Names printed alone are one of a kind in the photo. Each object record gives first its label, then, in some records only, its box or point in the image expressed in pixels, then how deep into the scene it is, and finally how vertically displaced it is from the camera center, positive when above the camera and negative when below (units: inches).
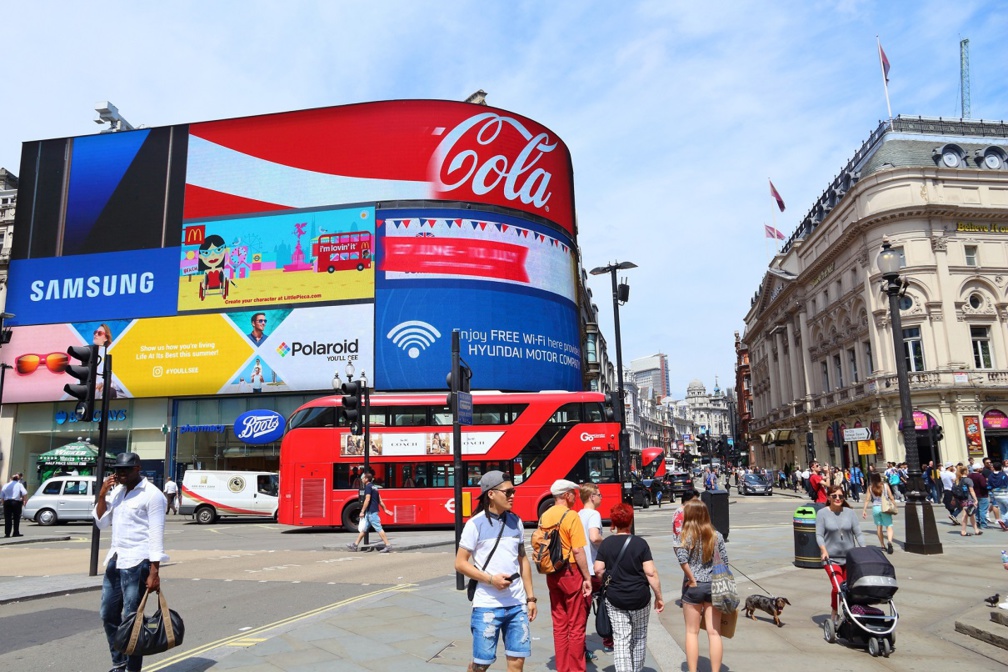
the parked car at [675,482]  1478.8 -54.0
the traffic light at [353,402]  730.4 +65.0
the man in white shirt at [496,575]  191.6 -30.8
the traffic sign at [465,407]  445.9 +34.2
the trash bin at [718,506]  542.9 -38.1
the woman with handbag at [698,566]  236.1 -36.7
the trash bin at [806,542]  473.4 -58.0
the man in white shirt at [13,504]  896.3 -39.2
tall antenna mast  2760.8 +1477.4
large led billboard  1571.1 +482.9
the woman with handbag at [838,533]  320.5 -35.8
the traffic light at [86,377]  493.0 +65.3
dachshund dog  313.6 -65.6
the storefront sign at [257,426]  1544.0 +86.2
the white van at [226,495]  1162.6 -44.7
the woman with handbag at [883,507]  542.9 -42.2
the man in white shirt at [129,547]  221.0 -24.0
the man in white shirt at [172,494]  1294.3 -45.2
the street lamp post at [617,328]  703.7 +134.3
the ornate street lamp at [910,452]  538.0 -0.9
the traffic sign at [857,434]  1321.4 +32.9
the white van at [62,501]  1162.0 -47.7
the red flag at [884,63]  1894.7 +1018.8
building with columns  1648.6 +403.1
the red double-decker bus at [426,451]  911.7 +14.9
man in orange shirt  224.1 -43.5
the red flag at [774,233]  2389.0 +738.4
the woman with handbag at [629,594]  221.1 -42.0
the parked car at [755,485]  1780.3 -75.8
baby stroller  276.5 -60.0
